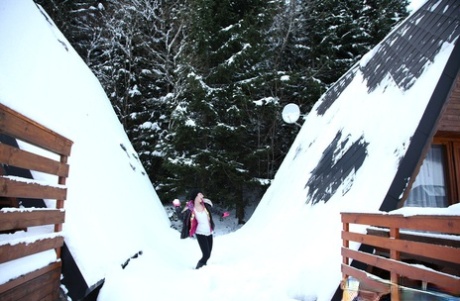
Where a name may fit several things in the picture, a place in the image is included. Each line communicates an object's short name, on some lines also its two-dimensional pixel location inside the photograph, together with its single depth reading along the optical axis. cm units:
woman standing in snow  691
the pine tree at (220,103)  1413
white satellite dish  1354
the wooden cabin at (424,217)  267
